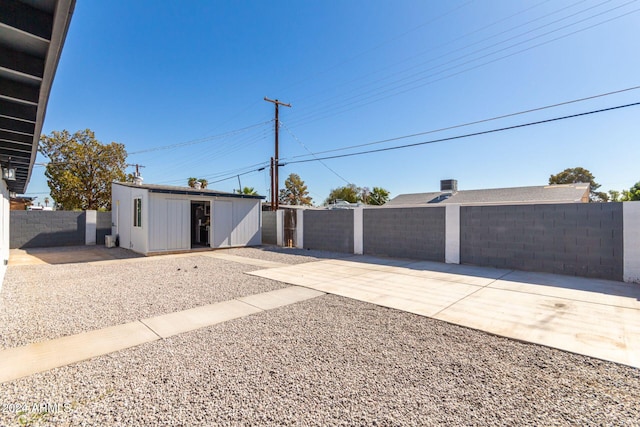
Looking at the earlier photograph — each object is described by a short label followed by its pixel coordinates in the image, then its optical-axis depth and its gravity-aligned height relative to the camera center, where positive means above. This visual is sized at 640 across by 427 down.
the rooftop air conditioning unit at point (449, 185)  22.77 +2.41
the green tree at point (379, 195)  34.77 +2.52
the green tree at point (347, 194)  40.50 +3.27
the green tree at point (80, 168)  19.06 +3.24
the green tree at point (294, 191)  37.53 +3.22
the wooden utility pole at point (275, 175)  14.88 +2.08
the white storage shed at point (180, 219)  10.73 -0.10
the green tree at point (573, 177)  32.16 +4.39
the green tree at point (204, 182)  30.56 +3.63
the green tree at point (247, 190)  28.01 +2.52
